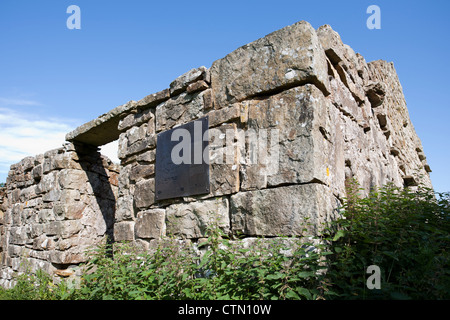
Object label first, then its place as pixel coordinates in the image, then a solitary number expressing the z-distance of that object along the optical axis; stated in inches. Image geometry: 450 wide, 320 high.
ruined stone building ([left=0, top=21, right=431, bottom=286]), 101.5
